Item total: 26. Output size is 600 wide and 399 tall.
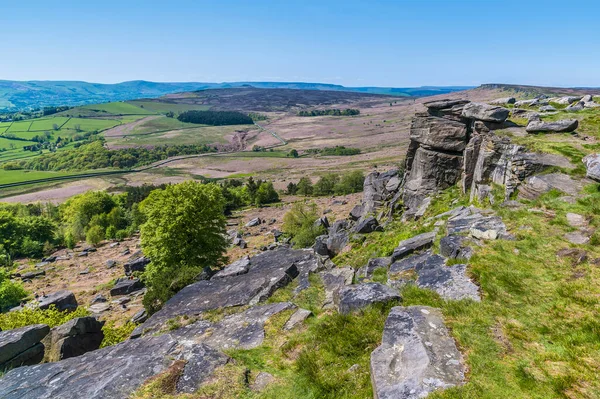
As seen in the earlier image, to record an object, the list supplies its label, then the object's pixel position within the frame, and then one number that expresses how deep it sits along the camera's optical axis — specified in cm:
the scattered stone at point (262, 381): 961
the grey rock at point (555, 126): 2314
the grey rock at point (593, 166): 1633
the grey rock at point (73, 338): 1662
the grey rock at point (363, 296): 1233
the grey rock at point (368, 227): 3056
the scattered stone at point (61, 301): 3153
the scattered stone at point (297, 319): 1326
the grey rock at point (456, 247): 1448
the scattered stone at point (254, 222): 6412
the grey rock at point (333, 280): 1563
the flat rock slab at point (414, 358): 788
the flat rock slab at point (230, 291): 1702
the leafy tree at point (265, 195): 8569
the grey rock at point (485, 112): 2558
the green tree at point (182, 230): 3017
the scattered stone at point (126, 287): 3788
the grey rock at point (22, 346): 1509
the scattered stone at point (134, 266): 4369
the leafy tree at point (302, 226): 4184
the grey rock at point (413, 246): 1819
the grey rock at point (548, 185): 1734
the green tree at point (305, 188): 9425
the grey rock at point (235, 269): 2193
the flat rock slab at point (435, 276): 1197
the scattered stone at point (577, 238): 1320
